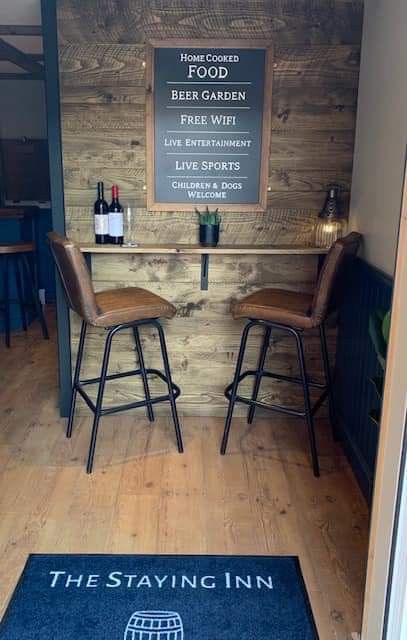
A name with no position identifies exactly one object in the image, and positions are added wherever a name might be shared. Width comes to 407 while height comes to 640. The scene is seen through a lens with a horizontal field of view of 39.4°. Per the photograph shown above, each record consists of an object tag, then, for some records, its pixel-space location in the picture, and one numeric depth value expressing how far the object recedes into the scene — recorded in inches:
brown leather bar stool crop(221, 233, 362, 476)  88.7
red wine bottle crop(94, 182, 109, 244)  108.1
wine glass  111.7
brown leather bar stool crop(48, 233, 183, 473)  91.9
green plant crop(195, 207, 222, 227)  108.3
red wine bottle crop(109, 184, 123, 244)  107.3
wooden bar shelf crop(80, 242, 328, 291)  105.0
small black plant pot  108.1
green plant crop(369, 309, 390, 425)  67.1
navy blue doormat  62.9
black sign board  105.2
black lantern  106.7
